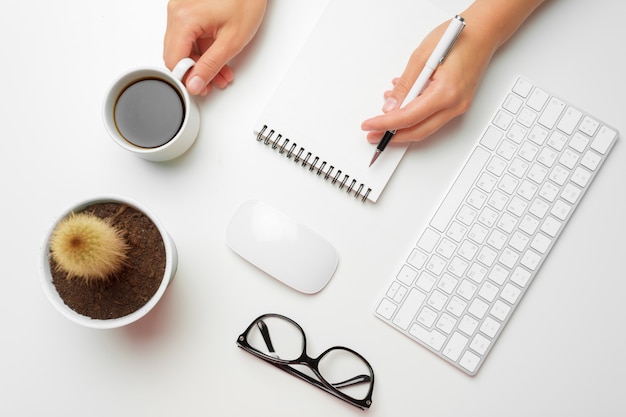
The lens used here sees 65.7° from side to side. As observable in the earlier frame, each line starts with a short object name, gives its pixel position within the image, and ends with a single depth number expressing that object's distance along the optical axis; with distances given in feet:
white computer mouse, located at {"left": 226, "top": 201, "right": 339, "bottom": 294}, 2.16
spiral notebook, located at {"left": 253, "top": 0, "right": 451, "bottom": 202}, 2.23
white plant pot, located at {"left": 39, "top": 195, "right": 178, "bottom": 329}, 1.72
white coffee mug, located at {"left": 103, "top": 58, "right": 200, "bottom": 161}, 2.02
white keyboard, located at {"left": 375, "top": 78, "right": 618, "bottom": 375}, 2.18
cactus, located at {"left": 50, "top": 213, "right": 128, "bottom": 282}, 1.48
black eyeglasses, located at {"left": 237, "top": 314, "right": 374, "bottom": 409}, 2.17
